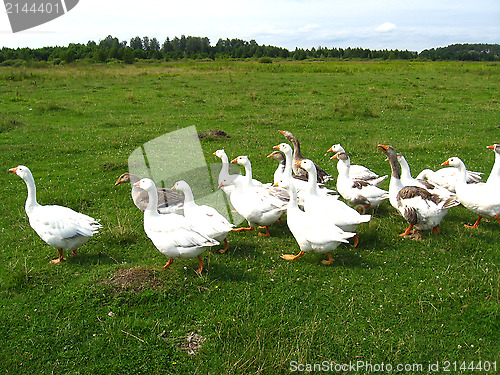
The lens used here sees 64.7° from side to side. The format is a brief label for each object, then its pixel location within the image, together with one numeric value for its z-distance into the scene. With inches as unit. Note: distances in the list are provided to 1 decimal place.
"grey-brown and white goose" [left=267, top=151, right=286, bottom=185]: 387.2
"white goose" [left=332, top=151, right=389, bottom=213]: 330.3
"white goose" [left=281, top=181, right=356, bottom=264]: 249.8
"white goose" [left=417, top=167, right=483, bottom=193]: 361.2
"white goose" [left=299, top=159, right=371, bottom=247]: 273.4
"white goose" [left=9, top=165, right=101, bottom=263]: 250.5
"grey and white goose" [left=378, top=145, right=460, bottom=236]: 284.5
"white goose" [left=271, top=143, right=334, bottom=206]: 329.7
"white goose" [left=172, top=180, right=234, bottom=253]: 259.1
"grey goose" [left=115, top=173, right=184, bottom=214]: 315.3
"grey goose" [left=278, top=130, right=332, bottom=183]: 389.1
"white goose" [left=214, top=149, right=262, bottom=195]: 324.5
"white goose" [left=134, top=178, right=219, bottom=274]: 235.6
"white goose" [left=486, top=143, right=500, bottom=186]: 309.6
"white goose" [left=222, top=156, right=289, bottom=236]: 295.3
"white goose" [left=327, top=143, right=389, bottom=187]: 366.6
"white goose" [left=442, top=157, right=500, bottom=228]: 290.5
